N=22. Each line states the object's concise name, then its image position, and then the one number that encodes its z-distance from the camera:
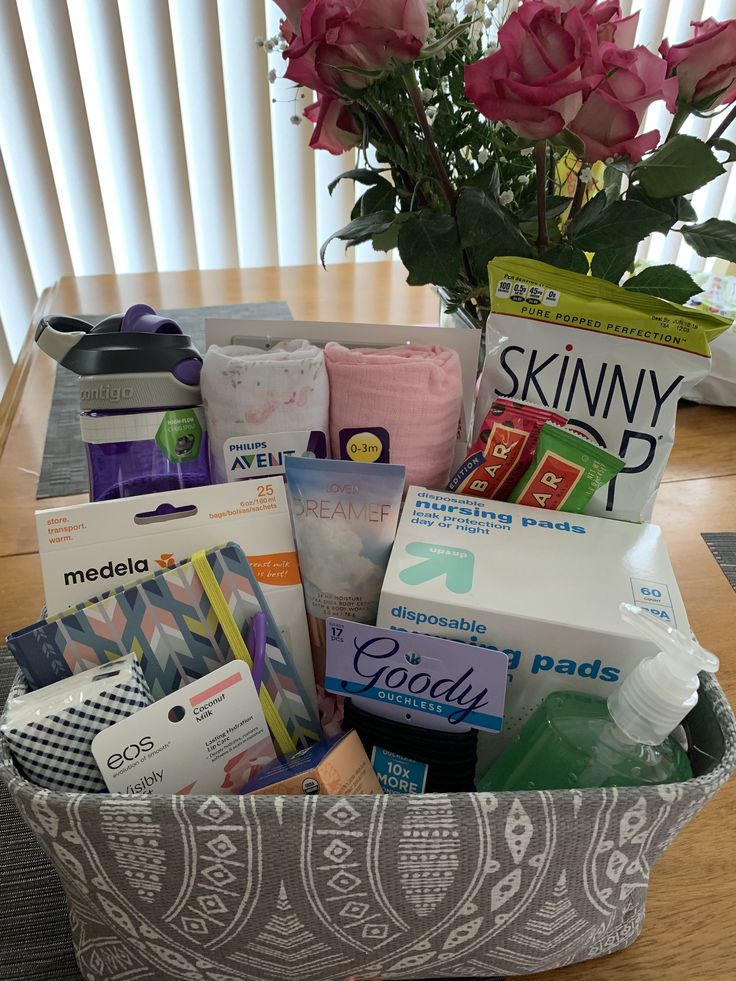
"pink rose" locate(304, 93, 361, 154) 0.54
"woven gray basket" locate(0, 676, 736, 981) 0.32
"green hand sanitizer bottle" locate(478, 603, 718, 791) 0.36
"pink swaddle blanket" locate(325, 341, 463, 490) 0.51
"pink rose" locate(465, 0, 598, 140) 0.39
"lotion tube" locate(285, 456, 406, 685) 0.47
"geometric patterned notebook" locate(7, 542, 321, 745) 0.40
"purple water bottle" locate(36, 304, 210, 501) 0.49
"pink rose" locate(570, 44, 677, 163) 0.41
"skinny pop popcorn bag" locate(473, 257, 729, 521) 0.49
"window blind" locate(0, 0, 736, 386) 1.60
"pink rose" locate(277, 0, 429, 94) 0.40
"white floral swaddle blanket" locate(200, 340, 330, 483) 0.49
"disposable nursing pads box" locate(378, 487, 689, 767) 0.41
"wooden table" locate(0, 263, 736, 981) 0.42
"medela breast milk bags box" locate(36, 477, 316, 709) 0.43
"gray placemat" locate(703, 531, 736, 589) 0.72
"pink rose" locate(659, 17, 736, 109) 0.46
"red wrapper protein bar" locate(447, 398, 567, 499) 0.51
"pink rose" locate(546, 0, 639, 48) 0.42
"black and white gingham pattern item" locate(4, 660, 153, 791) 0.36
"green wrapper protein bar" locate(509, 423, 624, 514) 0.49
